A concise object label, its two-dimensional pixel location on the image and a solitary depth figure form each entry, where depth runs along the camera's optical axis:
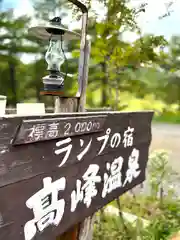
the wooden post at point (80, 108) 1.41
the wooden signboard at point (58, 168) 0.98
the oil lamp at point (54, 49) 1.44
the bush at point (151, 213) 2.26
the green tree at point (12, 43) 5.78
